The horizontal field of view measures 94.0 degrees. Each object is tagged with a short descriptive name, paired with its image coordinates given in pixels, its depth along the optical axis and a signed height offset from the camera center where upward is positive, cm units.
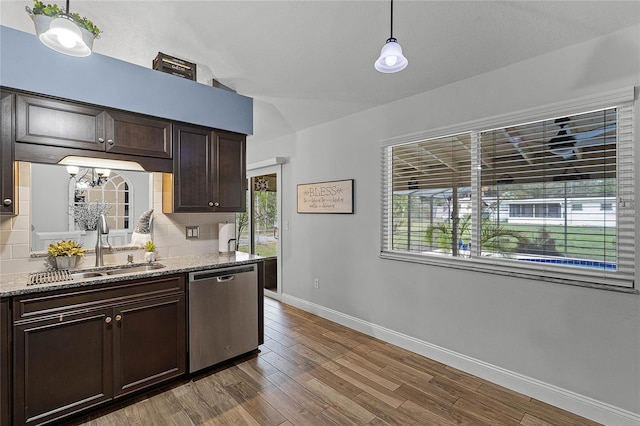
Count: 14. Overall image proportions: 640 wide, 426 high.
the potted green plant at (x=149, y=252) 268 -37
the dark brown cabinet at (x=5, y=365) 177 -92
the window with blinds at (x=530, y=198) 203 +10
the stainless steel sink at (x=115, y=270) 227 -49
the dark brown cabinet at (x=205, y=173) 271 +37
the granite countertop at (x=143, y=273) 184 -47
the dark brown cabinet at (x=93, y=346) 185 -95
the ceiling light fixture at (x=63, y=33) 149 +91
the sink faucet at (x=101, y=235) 246 -21
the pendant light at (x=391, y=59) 153 +80
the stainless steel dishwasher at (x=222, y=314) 253 -94
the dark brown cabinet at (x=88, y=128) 202 +62
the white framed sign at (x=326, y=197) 368 +18
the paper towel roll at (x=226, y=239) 319 -30
